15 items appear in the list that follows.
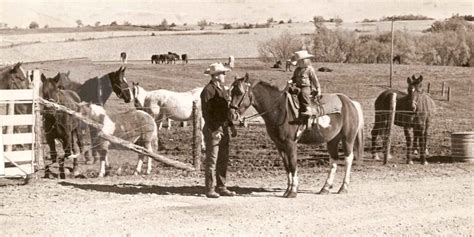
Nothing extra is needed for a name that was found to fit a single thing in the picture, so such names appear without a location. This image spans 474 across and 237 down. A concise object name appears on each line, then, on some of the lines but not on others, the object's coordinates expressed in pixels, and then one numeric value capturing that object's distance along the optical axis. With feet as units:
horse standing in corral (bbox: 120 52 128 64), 153.43
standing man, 39.40
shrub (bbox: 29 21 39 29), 228.74
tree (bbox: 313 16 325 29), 197.10
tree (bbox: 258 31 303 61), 168.66
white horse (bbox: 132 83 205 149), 66.64
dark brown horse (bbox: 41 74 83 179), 47.60
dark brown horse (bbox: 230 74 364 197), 38.32
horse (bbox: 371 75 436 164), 57.21
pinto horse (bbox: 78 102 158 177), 49.93
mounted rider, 39.65
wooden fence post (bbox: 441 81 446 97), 115.05
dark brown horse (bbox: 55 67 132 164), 62.44
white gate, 42.60
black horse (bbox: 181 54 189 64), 167.28
